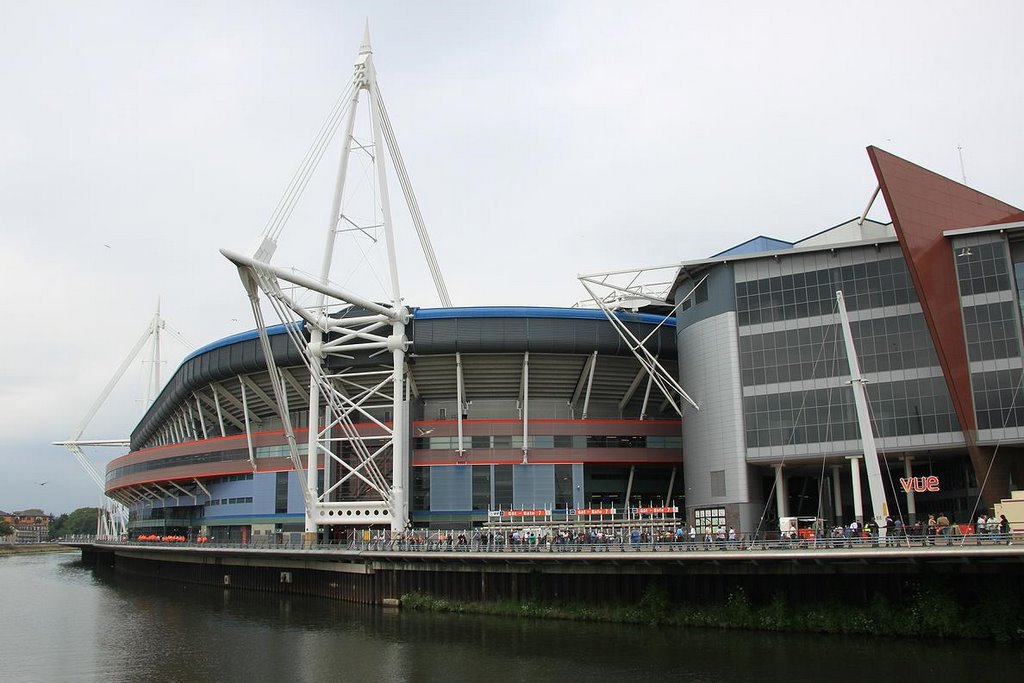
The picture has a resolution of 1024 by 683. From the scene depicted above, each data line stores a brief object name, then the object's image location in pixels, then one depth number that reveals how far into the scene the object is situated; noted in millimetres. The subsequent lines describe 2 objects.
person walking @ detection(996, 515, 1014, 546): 34031
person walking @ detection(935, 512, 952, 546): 35506
